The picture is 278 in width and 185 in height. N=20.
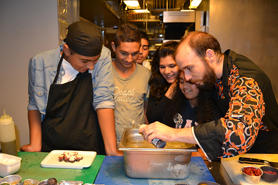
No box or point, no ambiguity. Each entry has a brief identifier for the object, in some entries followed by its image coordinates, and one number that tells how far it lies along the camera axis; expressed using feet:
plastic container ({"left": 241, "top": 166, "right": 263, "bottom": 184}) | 2.94
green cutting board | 3.34
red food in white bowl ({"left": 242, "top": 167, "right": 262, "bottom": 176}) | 3.01
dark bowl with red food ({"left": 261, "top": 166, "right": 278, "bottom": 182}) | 2.96
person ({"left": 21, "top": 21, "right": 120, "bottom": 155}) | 4.25
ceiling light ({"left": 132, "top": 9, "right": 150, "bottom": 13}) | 11.59
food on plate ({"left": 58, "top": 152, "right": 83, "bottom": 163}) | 3.73
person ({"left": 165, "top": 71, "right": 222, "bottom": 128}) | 4.63
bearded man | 2.79
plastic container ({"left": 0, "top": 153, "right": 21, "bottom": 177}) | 3.29
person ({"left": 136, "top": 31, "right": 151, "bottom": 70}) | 8.13
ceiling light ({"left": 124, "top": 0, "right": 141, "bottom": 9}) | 9.53
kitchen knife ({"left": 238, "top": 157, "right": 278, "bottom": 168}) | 3.34
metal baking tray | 3.13
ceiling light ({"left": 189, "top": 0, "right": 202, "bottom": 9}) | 9.51
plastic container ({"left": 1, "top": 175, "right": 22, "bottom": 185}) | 3.08
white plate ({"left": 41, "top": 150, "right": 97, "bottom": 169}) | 3.61
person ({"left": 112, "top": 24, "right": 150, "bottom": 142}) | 5.44
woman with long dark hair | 5.42
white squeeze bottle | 3.63
